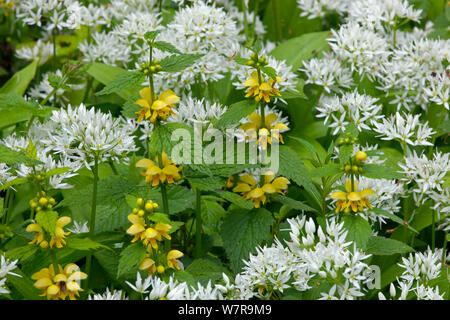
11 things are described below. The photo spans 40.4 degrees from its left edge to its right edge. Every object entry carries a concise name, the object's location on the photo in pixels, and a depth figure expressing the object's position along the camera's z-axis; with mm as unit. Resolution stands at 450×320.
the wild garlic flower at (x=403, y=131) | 2789
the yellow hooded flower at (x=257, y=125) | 2512
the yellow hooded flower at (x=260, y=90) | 2369
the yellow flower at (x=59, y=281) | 2076
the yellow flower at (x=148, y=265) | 2141
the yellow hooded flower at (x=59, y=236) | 2143
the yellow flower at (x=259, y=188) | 2541
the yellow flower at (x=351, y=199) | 2307
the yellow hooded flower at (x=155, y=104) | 2250
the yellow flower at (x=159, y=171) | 2338
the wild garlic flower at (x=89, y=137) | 2412
